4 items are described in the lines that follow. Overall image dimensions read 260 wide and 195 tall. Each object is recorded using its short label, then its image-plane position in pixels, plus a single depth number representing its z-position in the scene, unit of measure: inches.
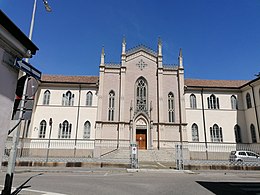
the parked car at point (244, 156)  771.3
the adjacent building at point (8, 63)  154.7
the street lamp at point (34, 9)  261.9
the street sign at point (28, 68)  176.2
